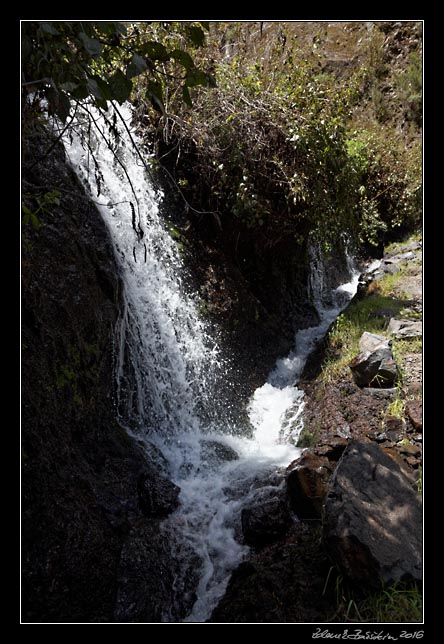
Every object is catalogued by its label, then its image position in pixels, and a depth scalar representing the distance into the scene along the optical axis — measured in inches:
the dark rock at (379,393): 193.0
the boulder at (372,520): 108.0
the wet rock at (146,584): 120.3
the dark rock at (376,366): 199.3
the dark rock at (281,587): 110.5
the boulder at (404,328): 228.1
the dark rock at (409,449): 158.4
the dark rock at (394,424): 174.9
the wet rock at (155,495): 150.0
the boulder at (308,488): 149.7
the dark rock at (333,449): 168.7
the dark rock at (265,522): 143.6
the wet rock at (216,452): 189.0
